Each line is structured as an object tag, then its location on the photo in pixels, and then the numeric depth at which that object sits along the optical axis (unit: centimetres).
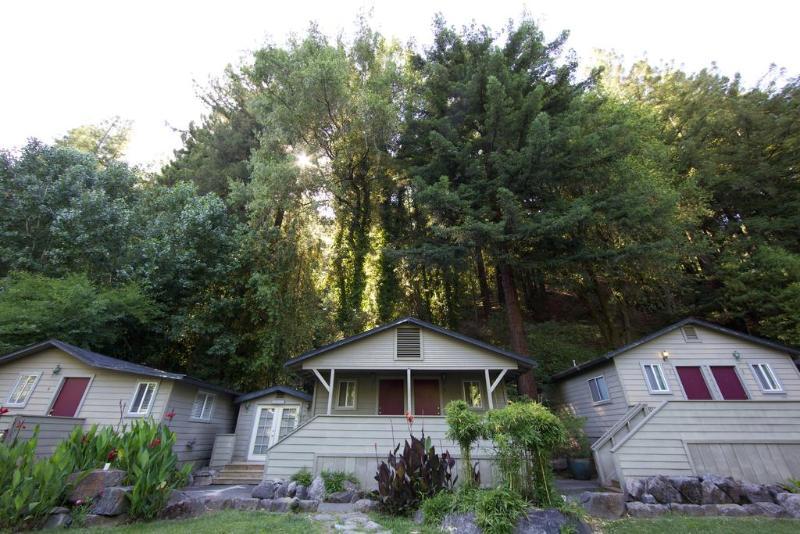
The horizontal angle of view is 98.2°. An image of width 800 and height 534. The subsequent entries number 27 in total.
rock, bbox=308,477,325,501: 778
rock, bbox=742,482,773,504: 664
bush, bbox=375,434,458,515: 654
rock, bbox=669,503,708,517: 639
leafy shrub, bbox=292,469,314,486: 834
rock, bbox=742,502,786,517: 625
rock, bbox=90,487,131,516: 569
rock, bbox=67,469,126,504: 587
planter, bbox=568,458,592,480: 1000
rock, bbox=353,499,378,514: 679
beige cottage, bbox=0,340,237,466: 1040
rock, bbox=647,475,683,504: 669
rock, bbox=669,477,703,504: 669
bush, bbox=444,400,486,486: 616
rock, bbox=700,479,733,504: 662
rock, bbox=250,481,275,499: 777
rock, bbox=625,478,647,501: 684
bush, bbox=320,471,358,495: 804
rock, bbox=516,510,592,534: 477
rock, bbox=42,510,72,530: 541
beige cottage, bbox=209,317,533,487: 877
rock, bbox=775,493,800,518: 622
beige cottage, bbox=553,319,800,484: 764
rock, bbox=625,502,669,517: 634
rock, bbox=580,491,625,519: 629
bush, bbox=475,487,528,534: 482
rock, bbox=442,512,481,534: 501
